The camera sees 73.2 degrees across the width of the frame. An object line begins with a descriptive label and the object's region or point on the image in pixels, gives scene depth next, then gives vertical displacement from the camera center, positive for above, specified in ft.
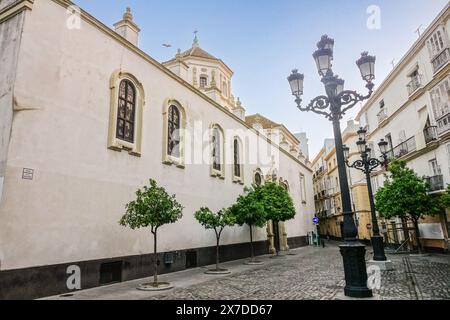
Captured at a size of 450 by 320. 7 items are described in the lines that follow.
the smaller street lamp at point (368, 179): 40.09 +6.45
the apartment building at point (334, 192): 98.73 +13.69
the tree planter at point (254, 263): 51.97 -5.63
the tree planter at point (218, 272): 40.70 -5.44
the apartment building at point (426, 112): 53.67 +22.89
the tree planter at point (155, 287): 29.20 -5.13
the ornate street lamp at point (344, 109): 21.54 +9.72
